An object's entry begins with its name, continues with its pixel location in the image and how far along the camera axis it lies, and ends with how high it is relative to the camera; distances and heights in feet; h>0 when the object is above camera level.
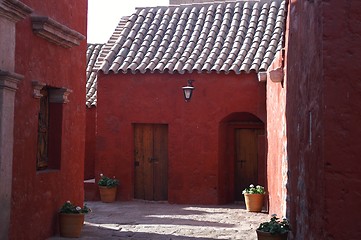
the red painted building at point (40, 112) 23.26 +2.51
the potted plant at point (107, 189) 45.37 -2.25
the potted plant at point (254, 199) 40.27 -2.69
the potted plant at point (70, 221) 28.50 -3.16
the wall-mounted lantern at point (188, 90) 44.73 +5.99
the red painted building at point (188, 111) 44.70 +4.34
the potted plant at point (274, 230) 23.11 -2.91
